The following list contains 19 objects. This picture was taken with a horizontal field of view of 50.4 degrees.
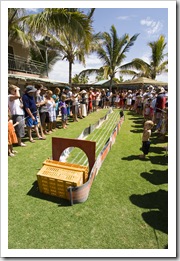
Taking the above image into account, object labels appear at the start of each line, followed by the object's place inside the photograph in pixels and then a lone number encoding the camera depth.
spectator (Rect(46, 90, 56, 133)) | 7.81
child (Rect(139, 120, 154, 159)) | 5.38
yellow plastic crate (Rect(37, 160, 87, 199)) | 3.46
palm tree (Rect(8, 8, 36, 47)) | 8.74
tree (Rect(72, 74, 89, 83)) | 52.69
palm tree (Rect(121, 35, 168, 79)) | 23.72
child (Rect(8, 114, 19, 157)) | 5.34
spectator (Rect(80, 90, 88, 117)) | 12.52
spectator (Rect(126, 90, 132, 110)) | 16.94
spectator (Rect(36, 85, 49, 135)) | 7.65
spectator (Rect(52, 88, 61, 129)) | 9.17
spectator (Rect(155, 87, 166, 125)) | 8.03
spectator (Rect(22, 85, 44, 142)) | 6.36
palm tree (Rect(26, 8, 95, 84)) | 8.70
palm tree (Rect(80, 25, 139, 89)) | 22.00
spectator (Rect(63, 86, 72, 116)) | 11.02
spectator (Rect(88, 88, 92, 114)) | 14.28
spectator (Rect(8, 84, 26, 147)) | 5.77
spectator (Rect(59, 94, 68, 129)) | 9.30
